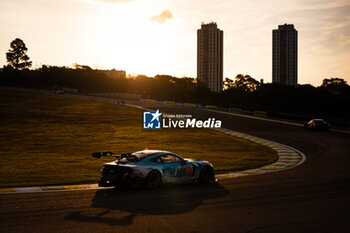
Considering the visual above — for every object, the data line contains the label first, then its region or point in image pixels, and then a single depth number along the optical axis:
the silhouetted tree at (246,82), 171.25
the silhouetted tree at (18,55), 139.12
